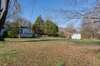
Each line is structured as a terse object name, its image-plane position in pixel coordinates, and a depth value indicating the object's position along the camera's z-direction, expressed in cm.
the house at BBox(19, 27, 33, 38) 2028
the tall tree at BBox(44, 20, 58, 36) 2206
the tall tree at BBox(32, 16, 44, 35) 2306
